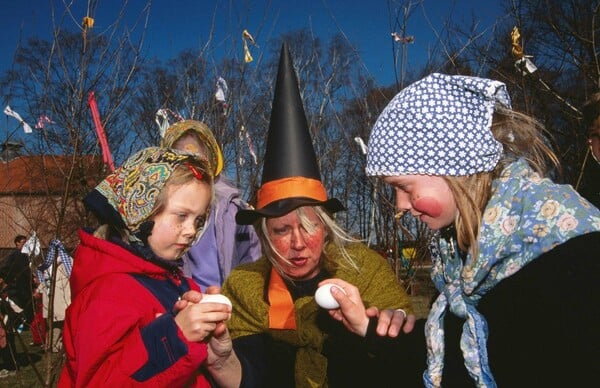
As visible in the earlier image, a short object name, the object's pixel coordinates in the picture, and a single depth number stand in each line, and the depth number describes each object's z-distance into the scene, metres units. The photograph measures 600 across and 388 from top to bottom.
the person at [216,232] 3.46
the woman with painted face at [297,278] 2.25
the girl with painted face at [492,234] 1.31
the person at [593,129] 2.74
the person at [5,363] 7.59
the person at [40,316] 7.53
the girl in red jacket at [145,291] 1.70
